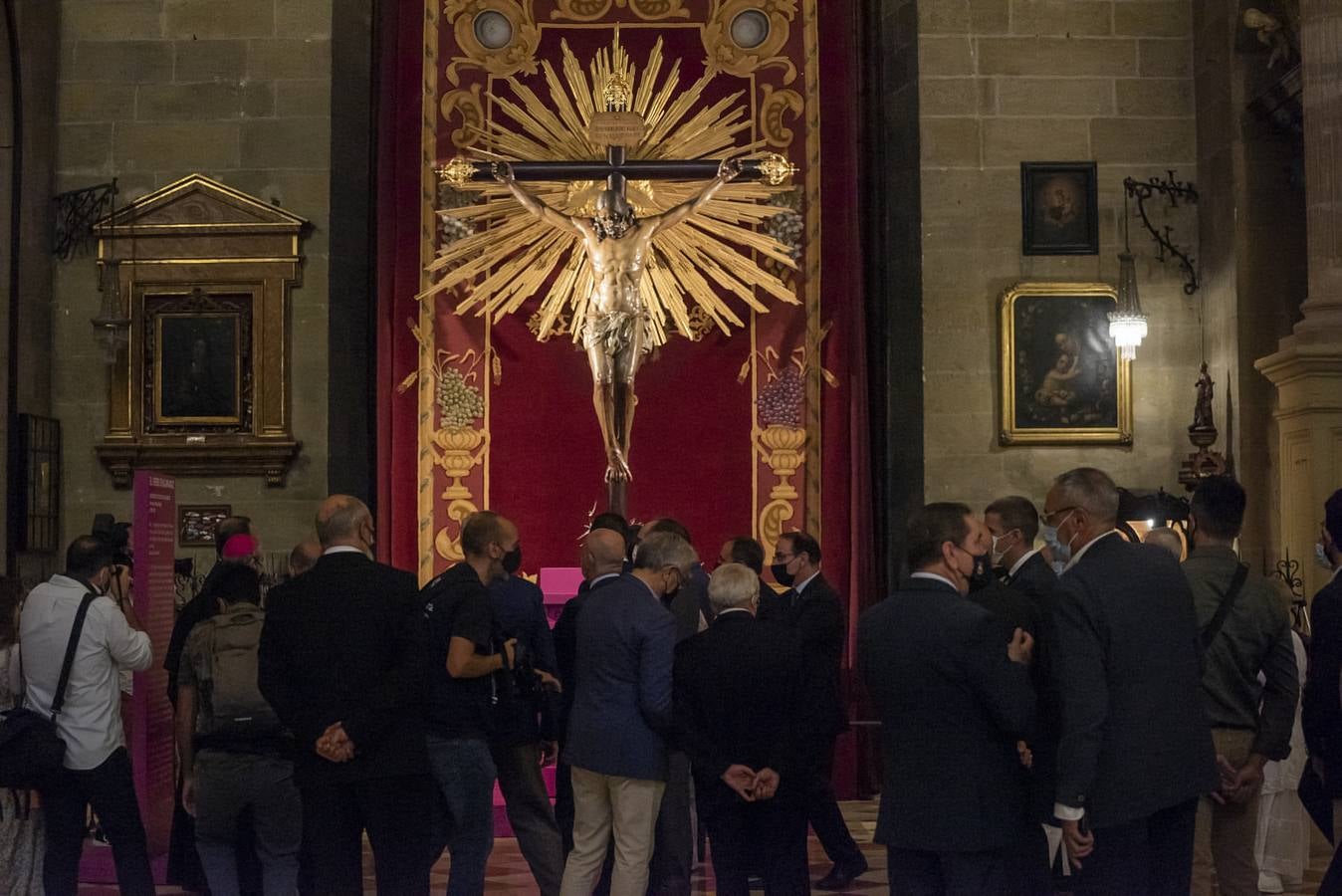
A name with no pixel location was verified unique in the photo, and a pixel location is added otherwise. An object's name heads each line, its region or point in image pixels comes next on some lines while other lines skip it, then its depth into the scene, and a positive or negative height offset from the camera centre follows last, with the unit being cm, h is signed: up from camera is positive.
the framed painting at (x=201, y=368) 1148 +71
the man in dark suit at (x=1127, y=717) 456 -60
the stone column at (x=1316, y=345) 924 +68
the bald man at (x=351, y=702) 531 -64
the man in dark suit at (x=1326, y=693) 495 -59
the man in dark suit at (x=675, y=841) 667 -132
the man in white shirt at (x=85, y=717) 611 -79
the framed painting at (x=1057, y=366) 1138 +71
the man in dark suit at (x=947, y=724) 459 -62
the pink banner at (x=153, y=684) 753 -85
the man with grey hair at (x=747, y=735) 549 -77
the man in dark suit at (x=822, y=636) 694 -60
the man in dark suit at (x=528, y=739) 623 -89
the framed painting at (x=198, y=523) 1144 -26
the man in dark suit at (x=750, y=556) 742 -31
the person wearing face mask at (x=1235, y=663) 535 -55
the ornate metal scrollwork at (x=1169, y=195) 1141 +177
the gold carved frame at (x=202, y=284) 1143 +125
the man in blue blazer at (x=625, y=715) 576 -74
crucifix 1095 +147
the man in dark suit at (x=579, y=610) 621 -47
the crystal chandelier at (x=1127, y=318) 1091 +97
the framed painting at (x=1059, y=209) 1145 +170
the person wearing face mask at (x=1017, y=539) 566 -19
